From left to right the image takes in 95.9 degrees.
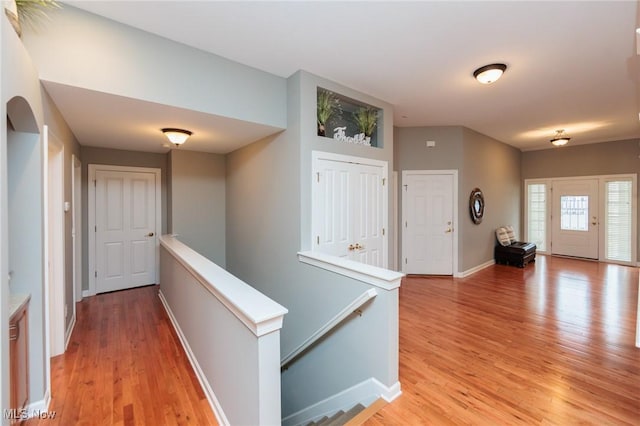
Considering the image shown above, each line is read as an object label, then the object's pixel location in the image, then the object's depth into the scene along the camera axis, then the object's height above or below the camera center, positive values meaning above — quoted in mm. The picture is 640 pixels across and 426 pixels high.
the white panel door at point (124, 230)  4554 -306
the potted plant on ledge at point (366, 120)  3916 +1228
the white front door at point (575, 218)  6699 -205
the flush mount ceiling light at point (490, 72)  2928 +1417
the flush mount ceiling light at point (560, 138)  5758 +1450
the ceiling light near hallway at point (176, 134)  3312 +891
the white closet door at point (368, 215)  3652 -62
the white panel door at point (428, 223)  5375 -244
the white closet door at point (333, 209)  3275 +17
